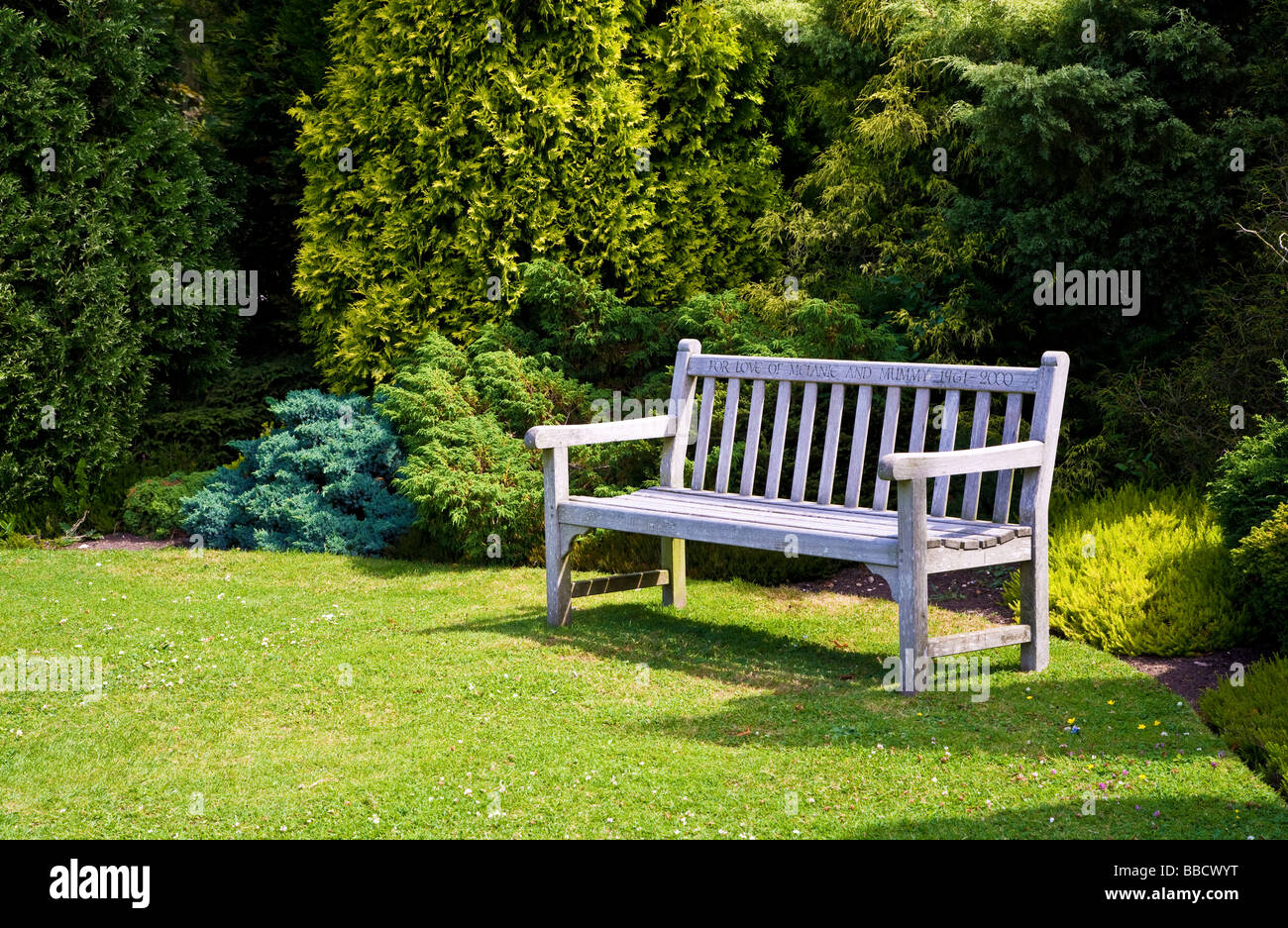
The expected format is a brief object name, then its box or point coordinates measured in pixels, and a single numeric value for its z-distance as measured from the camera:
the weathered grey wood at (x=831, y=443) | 6.07
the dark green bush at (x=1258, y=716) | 4.23
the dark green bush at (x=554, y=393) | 7.51
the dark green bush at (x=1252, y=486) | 5.45
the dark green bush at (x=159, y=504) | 8.95
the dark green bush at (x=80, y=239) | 8.67
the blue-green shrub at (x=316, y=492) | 8.32
